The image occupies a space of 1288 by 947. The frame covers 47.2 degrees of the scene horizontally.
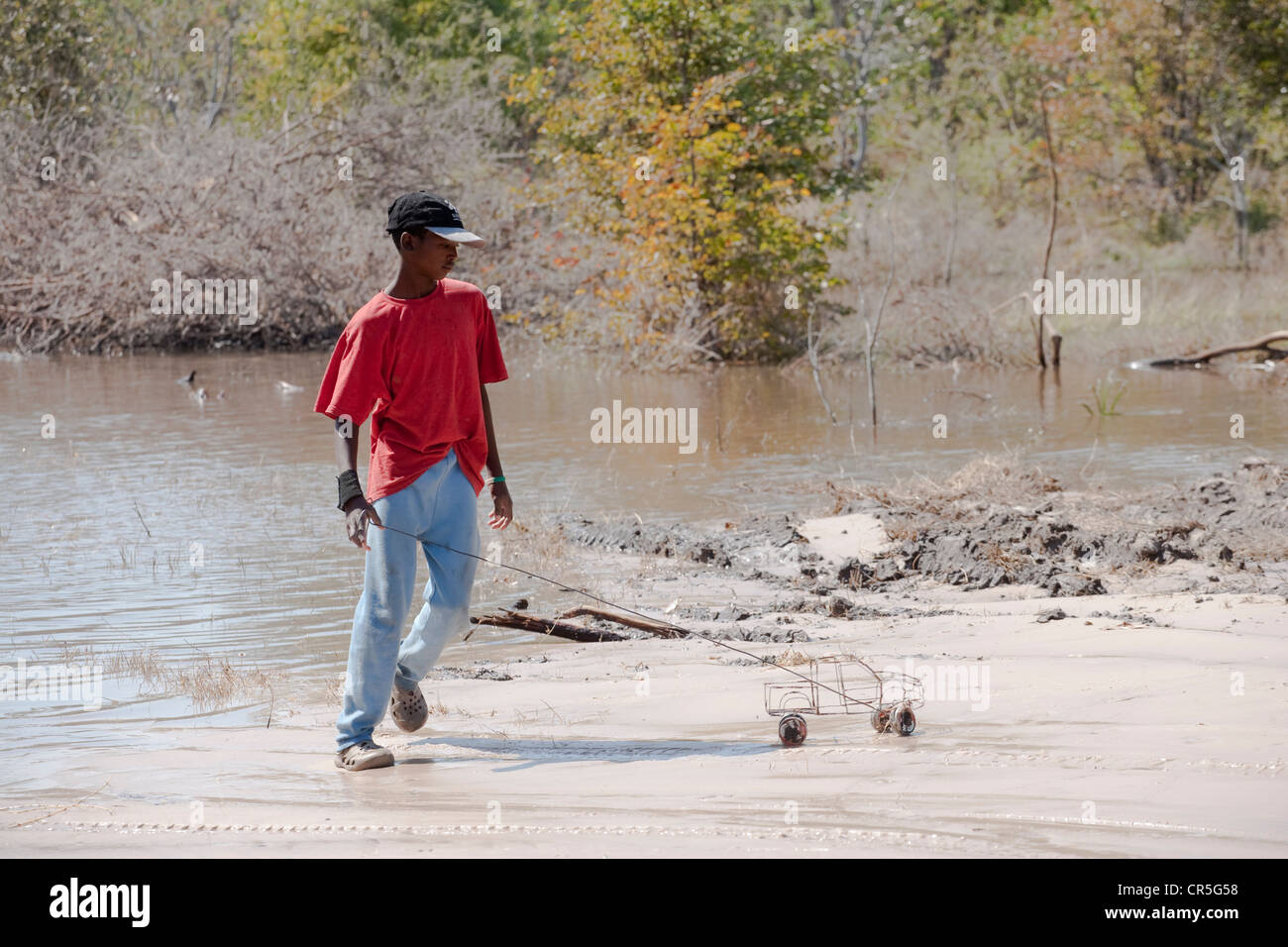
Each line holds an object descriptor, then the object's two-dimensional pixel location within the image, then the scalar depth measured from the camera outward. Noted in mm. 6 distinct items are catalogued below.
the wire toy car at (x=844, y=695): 4598
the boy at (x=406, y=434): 4570
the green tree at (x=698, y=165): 18609
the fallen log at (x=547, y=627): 6559
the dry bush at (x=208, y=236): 21188
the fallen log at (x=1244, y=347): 10781
